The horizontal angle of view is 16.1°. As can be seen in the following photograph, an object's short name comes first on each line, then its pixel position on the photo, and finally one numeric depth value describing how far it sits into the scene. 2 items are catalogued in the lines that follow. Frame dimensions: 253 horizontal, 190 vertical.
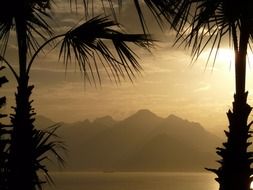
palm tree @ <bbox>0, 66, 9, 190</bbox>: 11.47
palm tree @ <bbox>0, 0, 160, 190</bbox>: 12.87
